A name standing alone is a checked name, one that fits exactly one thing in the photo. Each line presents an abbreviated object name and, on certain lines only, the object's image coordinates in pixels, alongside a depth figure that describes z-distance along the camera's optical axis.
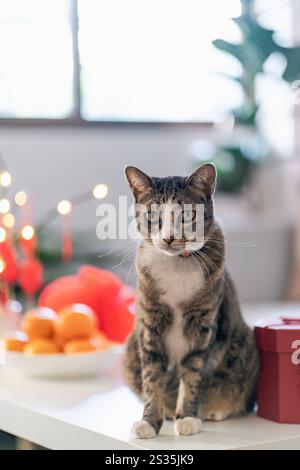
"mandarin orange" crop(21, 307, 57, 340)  1.96
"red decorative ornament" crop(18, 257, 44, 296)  2.24
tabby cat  1.57
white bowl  1.91
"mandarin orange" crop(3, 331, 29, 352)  1.95
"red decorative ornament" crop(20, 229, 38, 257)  2.21
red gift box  1.60
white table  1.53
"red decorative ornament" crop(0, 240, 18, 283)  2.13
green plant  1.79
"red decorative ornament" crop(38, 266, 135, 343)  2.15
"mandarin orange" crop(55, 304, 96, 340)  1.94
